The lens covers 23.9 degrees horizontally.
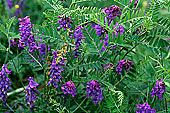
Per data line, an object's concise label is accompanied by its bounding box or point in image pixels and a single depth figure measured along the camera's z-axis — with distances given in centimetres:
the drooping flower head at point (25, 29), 72
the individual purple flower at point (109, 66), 71
